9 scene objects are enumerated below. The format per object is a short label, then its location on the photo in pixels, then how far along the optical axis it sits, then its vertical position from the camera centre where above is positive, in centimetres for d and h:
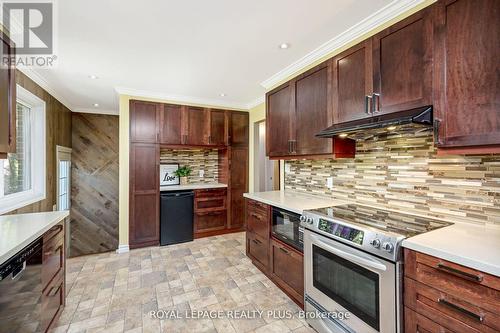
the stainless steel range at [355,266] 131 -67
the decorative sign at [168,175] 428 -15
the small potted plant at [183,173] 439 -12
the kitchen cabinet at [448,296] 98 -62
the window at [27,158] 273 +13
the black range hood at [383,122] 139 +30
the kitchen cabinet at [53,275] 162 -85
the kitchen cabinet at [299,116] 227 +57
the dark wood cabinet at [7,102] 166 +50
